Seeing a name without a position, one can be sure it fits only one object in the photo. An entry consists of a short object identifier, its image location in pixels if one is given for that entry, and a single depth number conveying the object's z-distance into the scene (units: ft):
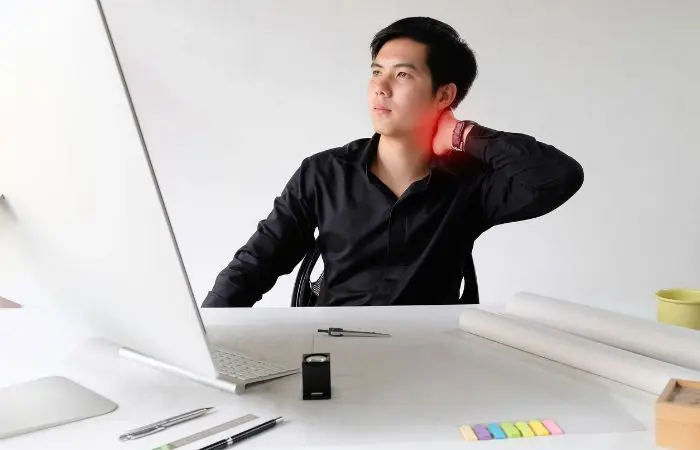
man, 6.15
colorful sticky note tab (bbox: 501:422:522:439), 2.23
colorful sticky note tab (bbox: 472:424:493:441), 2.21
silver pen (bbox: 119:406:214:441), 2.24
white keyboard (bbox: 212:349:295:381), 2.82
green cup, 4.26
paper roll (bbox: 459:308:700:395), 2.74
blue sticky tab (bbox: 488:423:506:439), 2.22
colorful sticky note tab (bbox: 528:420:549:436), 2.25
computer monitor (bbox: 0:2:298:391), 1.96
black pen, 2.13
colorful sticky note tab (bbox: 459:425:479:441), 2.19
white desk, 2.22
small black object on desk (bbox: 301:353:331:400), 2.63
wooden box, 2.06
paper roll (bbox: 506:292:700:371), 3.05
